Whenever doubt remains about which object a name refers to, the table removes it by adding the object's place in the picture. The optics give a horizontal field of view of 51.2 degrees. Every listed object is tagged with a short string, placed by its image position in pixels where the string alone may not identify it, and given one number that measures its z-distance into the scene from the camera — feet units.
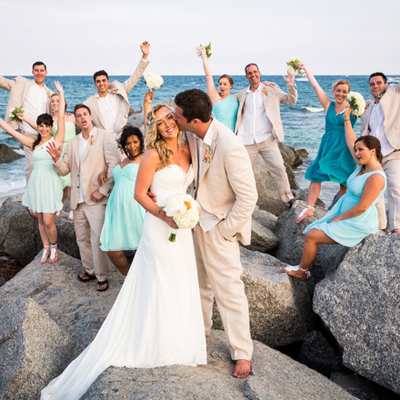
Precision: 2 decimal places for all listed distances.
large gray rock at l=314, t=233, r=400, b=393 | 13.17
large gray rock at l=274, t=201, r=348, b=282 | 17.92
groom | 11.80
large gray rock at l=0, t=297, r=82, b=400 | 11.93
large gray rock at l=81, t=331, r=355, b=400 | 9.90
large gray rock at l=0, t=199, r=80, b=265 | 24.85
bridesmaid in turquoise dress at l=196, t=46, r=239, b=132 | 26.11
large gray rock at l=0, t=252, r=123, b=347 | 15.97
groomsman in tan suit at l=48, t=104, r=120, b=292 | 18.44
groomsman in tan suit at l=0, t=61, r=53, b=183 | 24.53
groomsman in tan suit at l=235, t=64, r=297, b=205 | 24.85
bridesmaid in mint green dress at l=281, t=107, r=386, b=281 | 15.38
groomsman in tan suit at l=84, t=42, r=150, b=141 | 23.08
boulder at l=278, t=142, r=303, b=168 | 50.85
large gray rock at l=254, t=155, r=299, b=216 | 29.96
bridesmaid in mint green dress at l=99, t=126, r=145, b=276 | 17.53
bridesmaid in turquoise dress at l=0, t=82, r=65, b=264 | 20.18
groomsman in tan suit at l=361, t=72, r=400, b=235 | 19.75
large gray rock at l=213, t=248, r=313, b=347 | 15.89
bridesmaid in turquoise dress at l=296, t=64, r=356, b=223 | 20.89
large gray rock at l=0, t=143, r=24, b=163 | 59.16
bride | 11.85
